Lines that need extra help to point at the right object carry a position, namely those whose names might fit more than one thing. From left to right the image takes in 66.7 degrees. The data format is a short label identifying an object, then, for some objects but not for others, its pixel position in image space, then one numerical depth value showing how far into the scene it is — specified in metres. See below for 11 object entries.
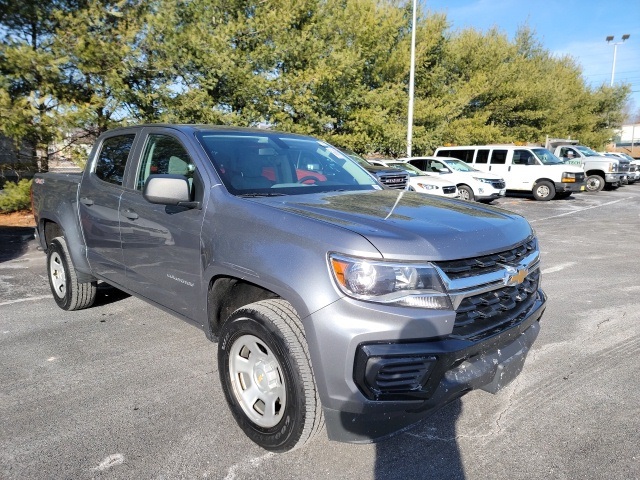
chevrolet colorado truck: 2.18
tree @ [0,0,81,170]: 9.16
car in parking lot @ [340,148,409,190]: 11.91
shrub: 10.40
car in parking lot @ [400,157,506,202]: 15.46
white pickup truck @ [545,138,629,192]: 21.67
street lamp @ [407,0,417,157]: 18.26
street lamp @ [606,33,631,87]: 49.03
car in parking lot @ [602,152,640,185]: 24.44
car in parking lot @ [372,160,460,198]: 13.70
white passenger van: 17.59
